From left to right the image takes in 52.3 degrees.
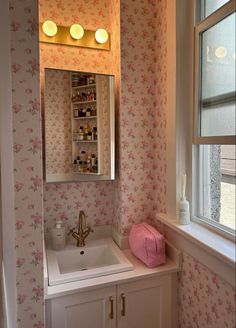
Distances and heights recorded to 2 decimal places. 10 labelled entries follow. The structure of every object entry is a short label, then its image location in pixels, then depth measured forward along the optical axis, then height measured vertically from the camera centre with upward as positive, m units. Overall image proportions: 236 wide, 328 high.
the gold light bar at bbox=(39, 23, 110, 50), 1.59 +0.79
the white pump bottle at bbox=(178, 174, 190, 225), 1.32 -0.32
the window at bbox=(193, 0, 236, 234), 1.13 +0.19
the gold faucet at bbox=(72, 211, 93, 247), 1.64 -0.54
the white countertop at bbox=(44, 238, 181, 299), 1.20 -0.66
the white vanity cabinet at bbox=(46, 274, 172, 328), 1.22 -0.82
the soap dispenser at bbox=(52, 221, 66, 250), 1.58 -0.54
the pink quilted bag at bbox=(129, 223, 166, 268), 1.39 -0.55
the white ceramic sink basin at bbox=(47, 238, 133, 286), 1.37 -0.65
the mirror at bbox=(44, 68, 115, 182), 1.58 +0.19
